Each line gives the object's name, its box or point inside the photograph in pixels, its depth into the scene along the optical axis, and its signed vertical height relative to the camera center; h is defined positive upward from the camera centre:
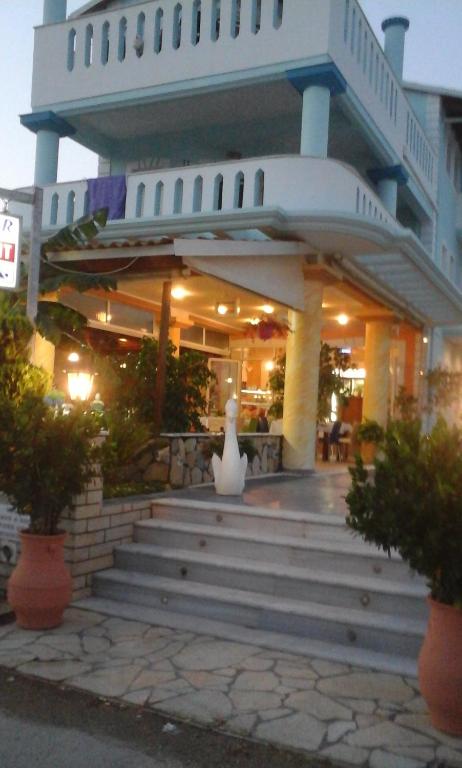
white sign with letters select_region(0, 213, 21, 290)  7.60 +1.60
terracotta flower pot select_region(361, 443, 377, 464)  15.48 -0.71
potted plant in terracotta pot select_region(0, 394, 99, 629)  5.79 -0.64
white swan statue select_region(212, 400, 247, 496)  8.67 -0.67
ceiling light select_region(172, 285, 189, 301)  11.59 +1.94
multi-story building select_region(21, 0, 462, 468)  9.72 +4.15
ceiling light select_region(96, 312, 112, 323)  13.18 +1.62
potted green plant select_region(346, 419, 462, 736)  4.15 -0.62
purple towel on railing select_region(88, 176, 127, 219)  10.84 +3.19
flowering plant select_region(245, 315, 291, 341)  13.09 +1.58
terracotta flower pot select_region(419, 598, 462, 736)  4.15 -1.44
